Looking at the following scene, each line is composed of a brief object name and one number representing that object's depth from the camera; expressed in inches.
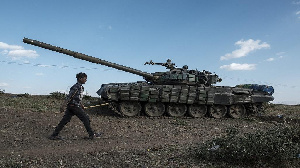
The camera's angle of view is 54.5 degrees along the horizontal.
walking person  311.1
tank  519.5
